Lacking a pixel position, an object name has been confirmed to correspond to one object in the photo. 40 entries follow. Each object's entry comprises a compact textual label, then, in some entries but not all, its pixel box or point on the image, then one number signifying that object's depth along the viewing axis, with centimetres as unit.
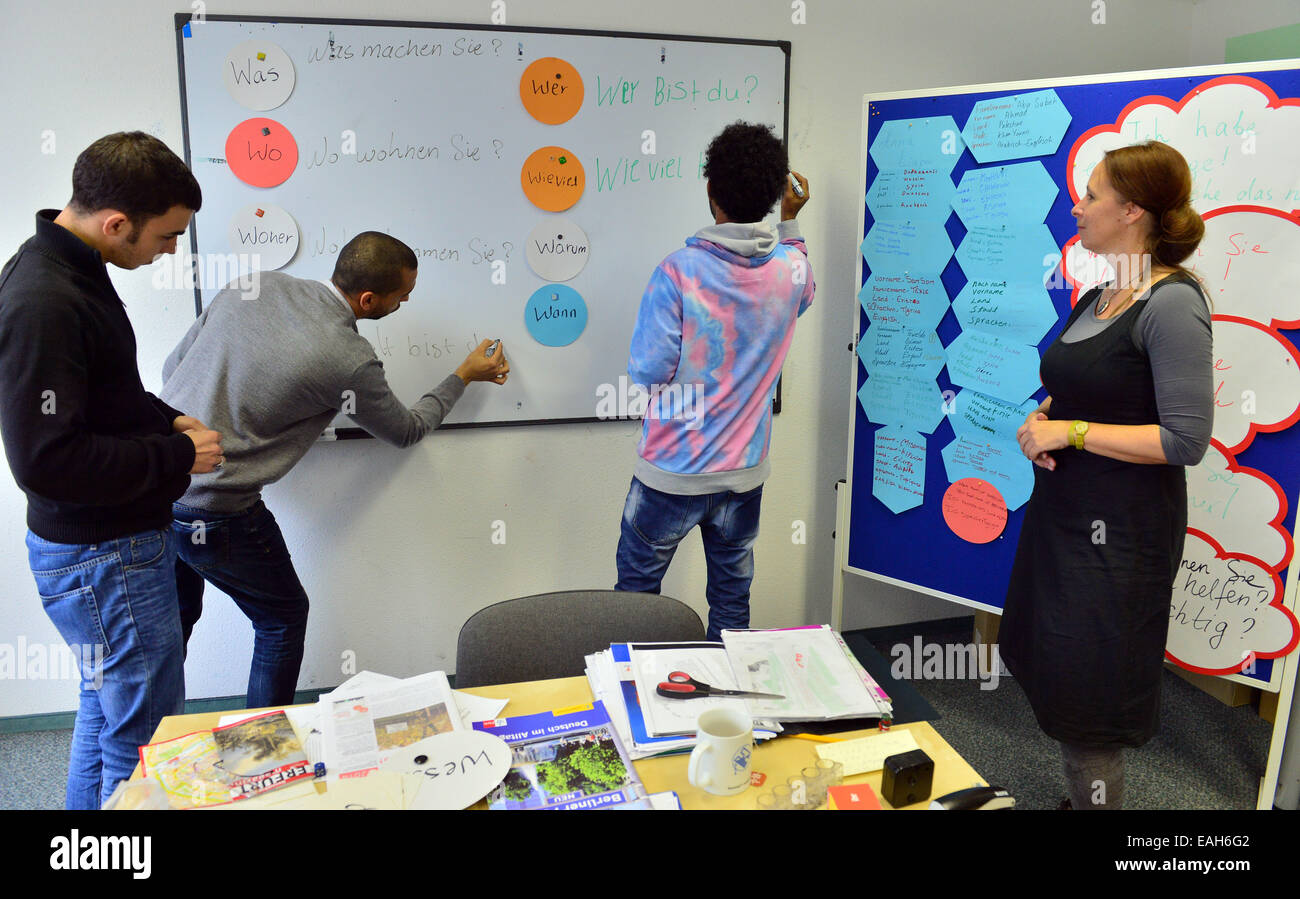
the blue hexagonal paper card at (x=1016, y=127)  220
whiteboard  234
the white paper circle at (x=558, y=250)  259
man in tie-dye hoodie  193
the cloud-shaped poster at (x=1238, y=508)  209
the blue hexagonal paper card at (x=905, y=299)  250
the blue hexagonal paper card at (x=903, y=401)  254
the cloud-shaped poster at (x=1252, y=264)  199
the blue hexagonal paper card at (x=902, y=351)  252
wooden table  117
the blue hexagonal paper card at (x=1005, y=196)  224
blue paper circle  262
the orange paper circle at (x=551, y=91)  249
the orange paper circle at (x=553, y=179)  254
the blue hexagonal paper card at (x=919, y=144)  240
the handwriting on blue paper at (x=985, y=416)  236
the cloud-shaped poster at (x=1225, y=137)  196
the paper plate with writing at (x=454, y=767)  111
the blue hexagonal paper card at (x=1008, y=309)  228
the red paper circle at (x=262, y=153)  233
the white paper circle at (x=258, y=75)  229
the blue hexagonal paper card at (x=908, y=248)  247
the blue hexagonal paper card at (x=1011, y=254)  226
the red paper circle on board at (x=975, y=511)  245
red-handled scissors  134
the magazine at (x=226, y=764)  112
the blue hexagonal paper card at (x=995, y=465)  238
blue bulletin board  203
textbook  113
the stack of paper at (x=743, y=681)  129
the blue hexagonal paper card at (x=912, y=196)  244
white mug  114
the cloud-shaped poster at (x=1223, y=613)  212
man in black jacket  144
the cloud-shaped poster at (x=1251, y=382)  202
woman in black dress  154
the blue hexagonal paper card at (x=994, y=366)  233
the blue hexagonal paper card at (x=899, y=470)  260
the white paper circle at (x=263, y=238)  238
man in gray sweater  196
